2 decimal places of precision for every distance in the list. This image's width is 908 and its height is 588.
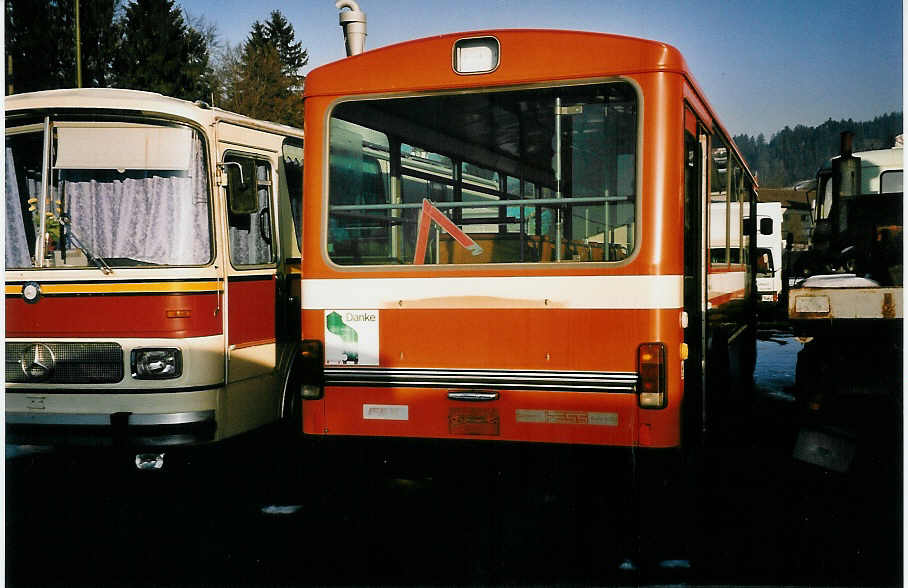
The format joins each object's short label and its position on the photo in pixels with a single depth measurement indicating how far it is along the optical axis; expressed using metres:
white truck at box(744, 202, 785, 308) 22.44
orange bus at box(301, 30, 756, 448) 4.98
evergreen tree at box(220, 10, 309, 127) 30.36
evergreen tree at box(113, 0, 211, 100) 22.75
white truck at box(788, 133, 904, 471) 4.47
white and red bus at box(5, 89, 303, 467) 5.86
